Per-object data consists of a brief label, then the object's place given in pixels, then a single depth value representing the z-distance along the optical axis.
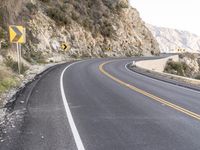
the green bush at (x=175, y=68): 45.80
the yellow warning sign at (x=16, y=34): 16.47
